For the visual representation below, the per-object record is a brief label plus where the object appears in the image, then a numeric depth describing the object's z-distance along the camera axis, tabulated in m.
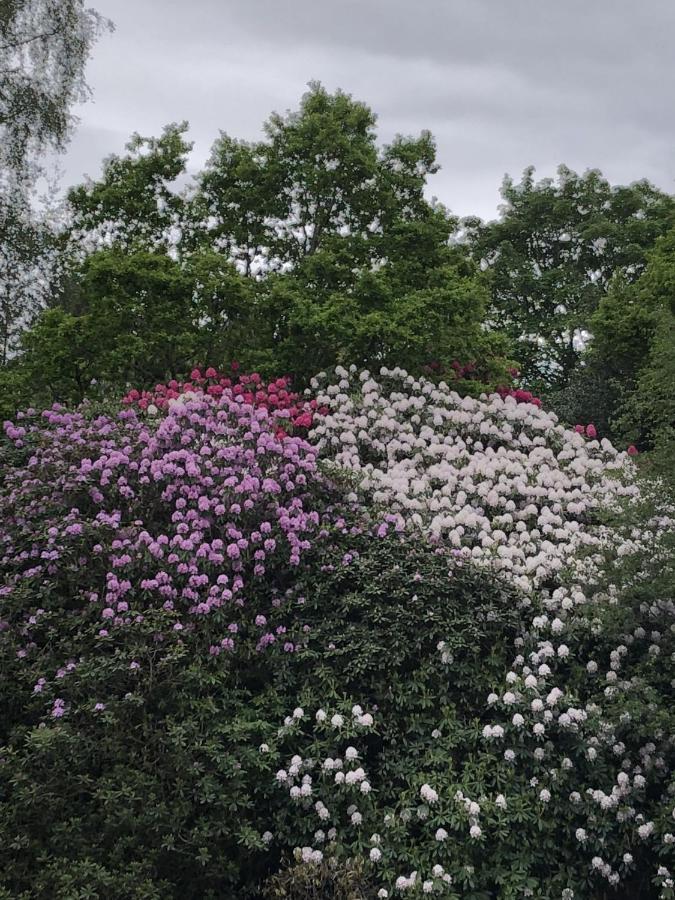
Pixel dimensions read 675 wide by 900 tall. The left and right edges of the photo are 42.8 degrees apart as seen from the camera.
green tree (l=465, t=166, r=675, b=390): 23.02
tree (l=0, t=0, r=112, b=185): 14.88
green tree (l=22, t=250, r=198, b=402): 10.88
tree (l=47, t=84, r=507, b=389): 10.94
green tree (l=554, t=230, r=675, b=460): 16.61
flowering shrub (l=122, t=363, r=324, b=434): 8.63
